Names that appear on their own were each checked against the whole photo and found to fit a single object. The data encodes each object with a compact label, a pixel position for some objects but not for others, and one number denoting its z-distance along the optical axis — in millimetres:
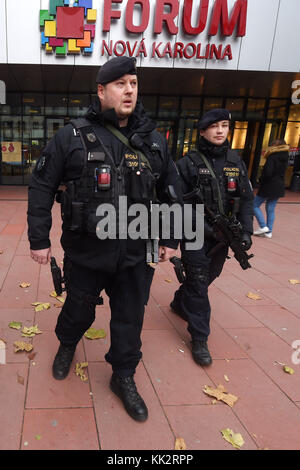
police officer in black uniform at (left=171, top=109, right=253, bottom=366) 2598
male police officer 1816
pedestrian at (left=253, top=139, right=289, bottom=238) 6344
